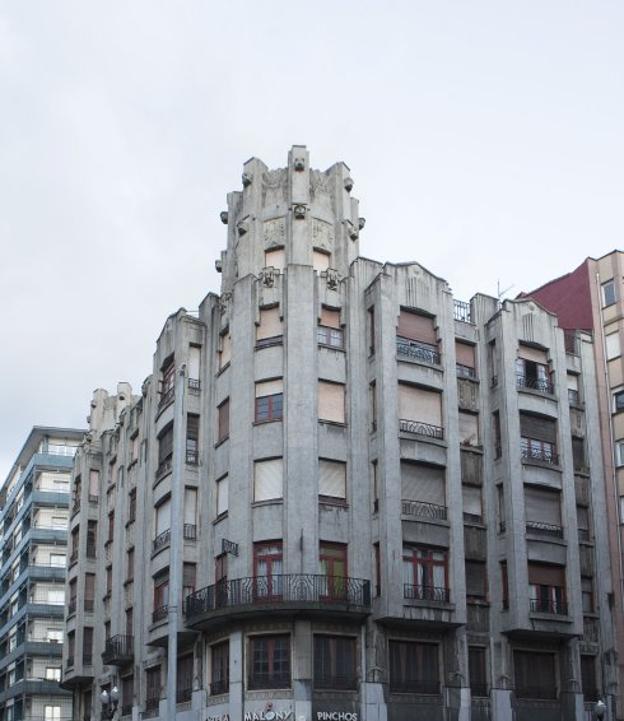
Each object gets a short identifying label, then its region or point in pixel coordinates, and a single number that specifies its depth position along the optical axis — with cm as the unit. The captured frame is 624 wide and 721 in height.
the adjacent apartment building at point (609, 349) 5084
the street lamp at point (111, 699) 4022
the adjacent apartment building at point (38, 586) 8738
